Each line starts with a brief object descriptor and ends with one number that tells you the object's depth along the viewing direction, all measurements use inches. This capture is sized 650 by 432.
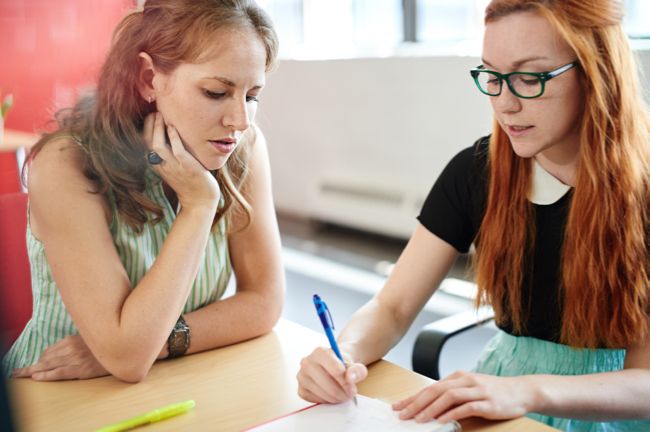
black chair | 51.8
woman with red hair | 39.4
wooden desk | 34.0
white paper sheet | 33.3
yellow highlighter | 33.3
